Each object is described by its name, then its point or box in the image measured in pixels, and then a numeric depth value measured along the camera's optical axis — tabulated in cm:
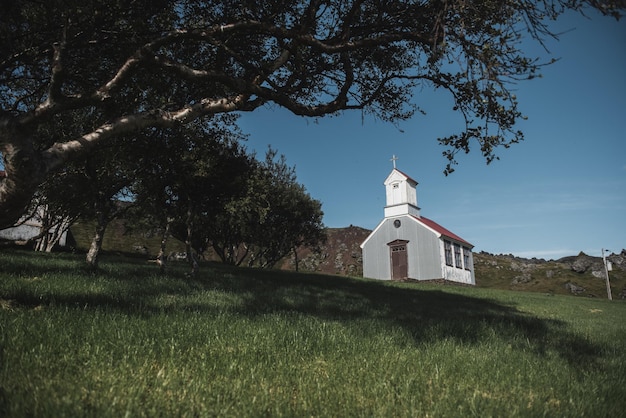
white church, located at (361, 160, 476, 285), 4722
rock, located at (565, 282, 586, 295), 6462
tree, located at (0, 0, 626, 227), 670
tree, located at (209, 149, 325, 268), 4344
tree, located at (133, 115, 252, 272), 1711
